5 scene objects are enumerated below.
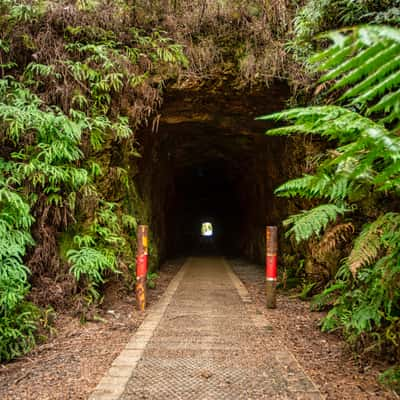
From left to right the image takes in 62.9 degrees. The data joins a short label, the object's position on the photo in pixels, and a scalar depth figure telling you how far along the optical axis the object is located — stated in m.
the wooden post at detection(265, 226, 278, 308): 4.93
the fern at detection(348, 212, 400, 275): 2.29
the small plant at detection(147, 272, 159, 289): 6.32
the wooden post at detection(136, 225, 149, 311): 4.71
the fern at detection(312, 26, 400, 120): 0.79
